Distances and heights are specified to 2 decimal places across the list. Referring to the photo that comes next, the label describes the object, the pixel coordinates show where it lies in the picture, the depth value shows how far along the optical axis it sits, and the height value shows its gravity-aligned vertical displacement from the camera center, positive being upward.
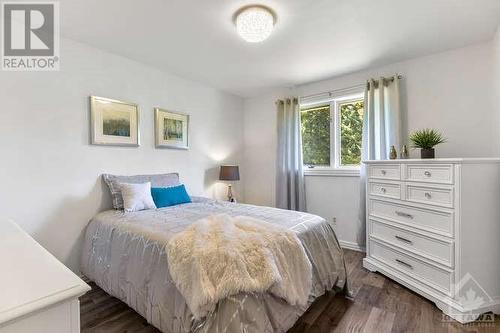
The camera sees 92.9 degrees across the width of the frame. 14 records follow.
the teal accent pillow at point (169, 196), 2.66 -0.36
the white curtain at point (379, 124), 2.83 +0.49
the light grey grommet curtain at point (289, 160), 3.64 +0.07
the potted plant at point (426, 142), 2.29 +0.21
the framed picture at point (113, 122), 2.51 +0.48
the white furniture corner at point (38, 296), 0.64 -0.38
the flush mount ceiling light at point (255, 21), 1.88 +1.17
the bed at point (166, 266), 1.30 -0.76
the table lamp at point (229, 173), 3.73 -0.13
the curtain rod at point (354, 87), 2.86 +1.05
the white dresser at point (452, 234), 1.82 -0.58
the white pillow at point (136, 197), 2.40 -0.33
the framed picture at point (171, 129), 3.10 +0.49
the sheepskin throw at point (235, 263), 1.25 -0.57
